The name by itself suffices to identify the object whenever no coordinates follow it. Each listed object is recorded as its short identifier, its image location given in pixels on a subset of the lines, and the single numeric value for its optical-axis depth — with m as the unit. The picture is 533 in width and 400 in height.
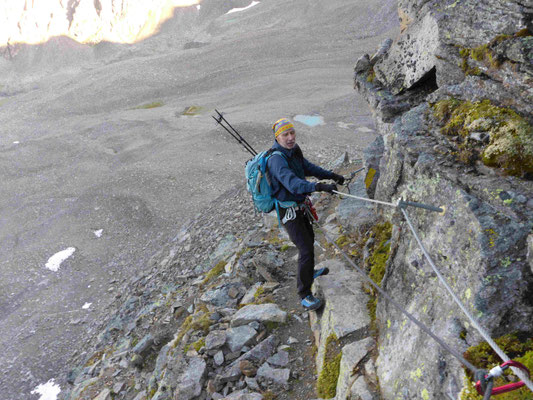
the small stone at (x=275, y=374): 6.03
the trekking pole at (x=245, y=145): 9.18
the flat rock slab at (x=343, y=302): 5.80
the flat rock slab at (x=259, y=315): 7.16
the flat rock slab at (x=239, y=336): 6.88
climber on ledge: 5.73
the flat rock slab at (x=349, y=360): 5.03
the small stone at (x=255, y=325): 7.08
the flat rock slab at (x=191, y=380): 6.43
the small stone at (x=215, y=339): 6.98
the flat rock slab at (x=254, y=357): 6.38
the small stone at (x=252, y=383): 6.04
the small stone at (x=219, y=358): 6.80
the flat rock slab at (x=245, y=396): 5.80
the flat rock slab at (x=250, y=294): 8.34
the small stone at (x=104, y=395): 8.95
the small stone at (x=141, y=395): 8.04
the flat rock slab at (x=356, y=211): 8.23
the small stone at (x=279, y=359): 6.33
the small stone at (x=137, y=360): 9.34
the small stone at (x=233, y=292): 8.92
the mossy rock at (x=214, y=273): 11.32
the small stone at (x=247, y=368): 6.28
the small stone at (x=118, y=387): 9.02
